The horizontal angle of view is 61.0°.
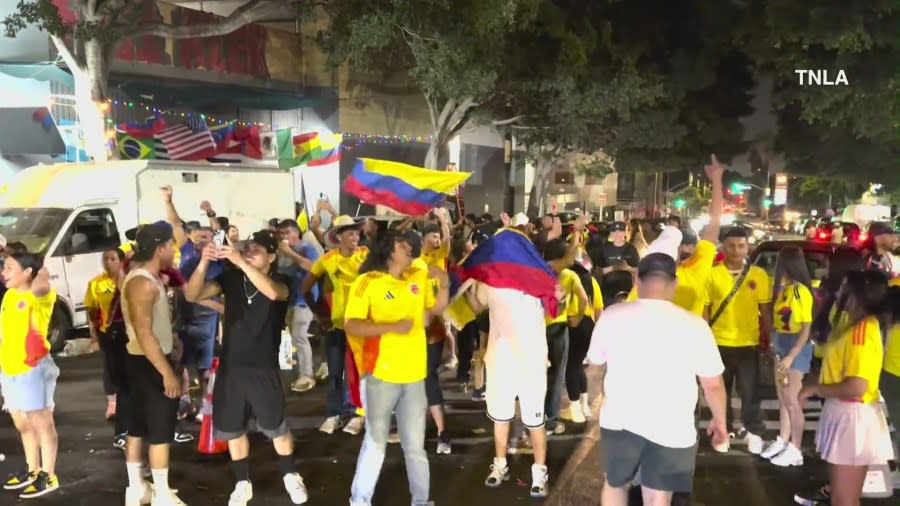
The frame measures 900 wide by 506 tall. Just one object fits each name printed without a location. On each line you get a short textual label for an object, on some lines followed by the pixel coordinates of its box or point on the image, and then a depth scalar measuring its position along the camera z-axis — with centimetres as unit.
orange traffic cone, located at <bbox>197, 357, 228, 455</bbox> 567
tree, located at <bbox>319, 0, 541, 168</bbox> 1399
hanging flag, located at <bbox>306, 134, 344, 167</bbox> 2234
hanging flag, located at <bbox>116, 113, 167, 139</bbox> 1759
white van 1047
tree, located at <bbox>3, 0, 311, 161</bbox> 1309
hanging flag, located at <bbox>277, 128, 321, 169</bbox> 2162
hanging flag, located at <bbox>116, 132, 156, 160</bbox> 1745
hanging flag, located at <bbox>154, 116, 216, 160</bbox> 1794
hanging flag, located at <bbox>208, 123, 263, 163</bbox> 2050
